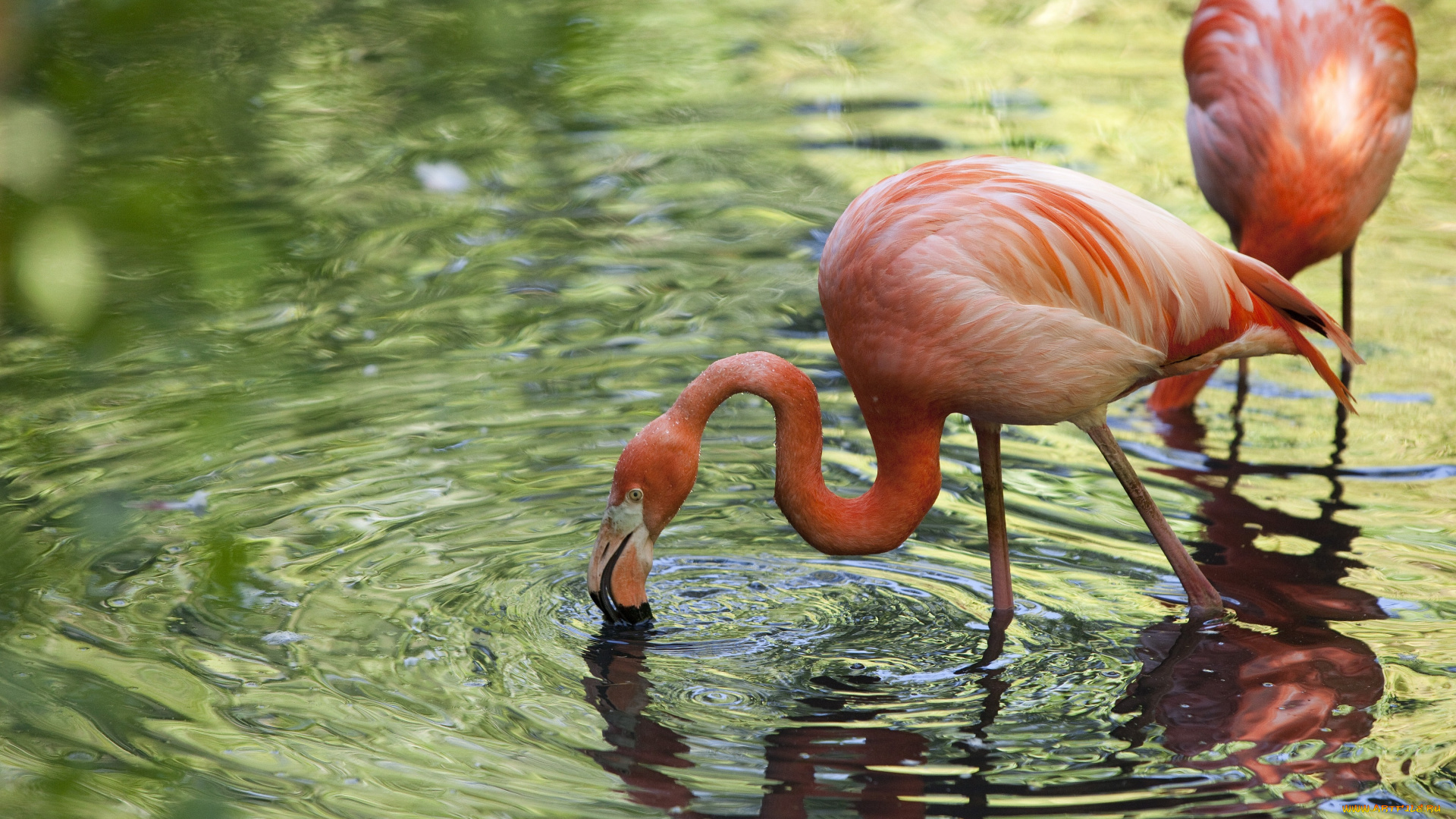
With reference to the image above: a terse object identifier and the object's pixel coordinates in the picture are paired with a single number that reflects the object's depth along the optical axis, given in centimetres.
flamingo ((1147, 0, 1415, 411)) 1002
